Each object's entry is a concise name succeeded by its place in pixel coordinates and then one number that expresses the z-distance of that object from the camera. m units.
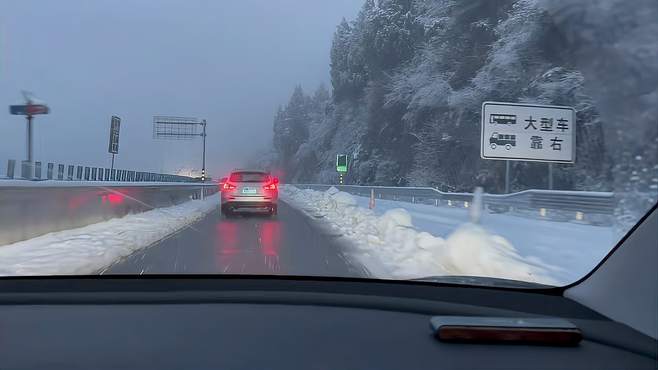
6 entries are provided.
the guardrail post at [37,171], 9.25
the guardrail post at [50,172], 11.88
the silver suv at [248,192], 20.36
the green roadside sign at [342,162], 40.24
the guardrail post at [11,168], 9.47
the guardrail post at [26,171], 8.56
